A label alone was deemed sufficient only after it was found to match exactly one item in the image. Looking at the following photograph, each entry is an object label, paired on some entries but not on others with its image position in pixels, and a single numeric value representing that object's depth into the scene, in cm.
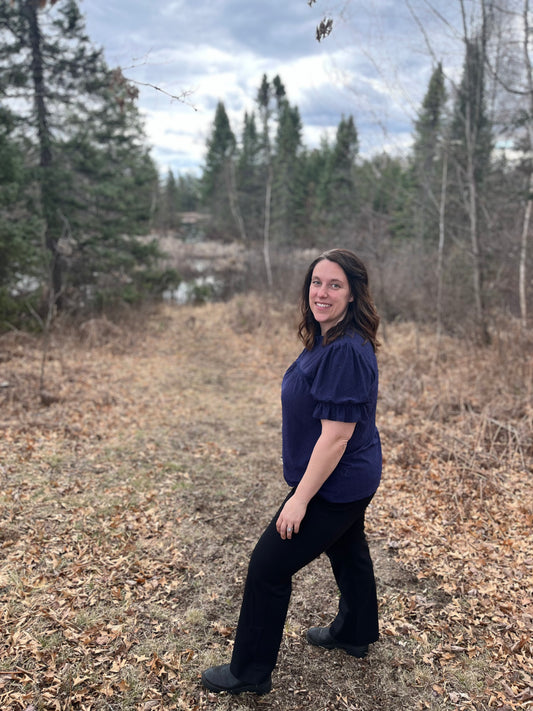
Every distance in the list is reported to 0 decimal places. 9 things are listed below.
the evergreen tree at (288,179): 2742
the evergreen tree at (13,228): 878
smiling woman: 194
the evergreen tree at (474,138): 870
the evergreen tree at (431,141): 934
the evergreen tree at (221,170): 3494
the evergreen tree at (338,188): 1757
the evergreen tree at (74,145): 1023
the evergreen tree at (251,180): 2862
